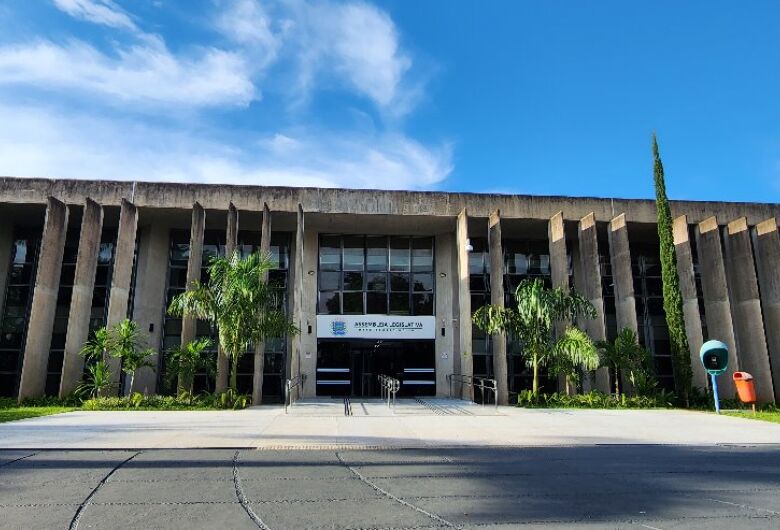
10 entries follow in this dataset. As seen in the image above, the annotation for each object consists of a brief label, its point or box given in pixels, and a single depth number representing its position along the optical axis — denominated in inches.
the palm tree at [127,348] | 597.3
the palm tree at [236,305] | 585.0
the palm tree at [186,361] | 605.3
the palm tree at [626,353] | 633.6
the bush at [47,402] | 592.4
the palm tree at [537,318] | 629.6
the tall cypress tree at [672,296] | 638.5
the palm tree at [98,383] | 601.0
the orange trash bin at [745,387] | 598.9
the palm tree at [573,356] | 597.6
